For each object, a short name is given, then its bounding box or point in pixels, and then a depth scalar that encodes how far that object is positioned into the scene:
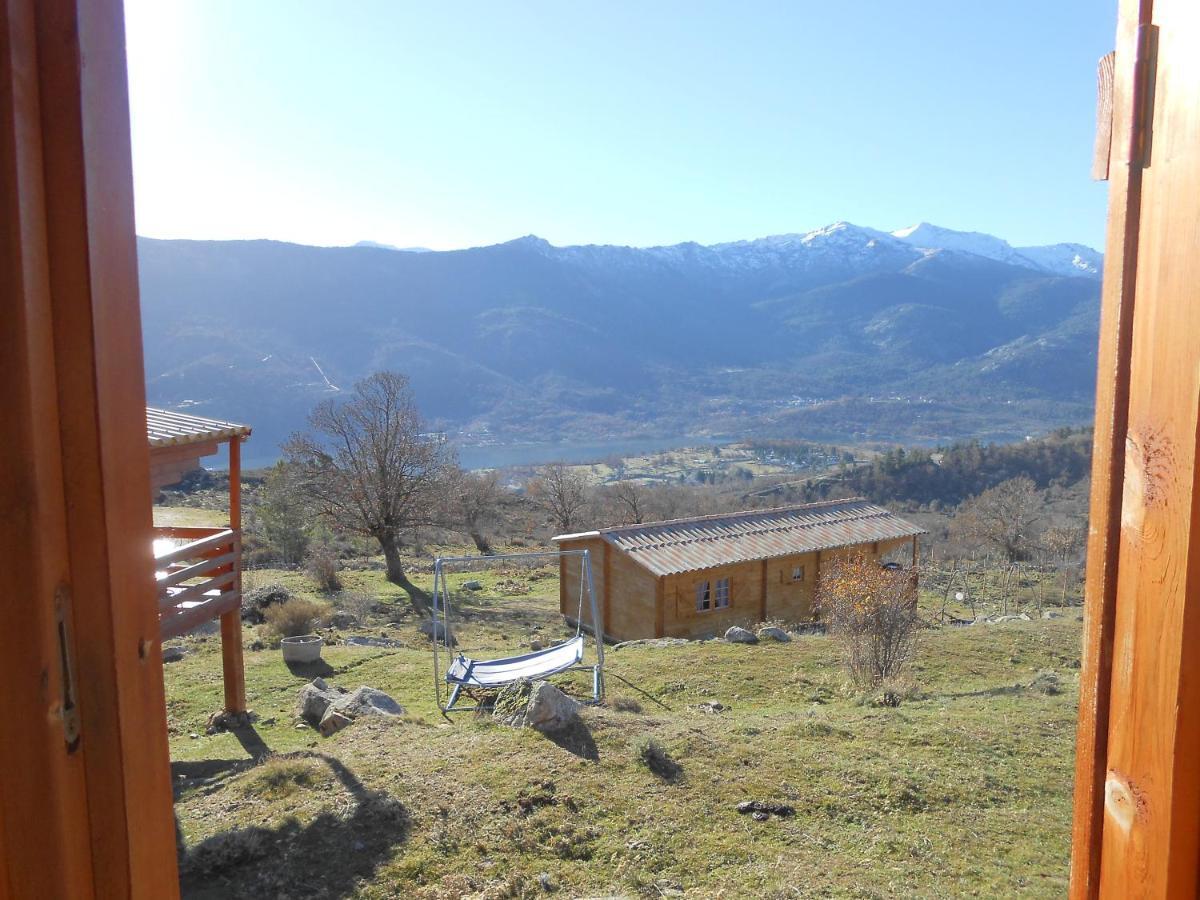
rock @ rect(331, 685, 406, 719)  8.23
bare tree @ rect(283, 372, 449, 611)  20.31
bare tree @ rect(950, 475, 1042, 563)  28.22
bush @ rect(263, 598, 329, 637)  13.34
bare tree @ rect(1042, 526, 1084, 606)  25.62
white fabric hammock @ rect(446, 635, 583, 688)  8.16
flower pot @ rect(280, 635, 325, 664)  11.65
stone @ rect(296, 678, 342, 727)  8.65
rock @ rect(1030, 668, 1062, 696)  9.43
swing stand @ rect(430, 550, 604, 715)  8.17
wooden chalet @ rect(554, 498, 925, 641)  15.95
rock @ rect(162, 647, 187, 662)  11.96
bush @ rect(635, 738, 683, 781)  6.18
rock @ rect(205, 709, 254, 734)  8.48
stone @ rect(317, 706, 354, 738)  8.00
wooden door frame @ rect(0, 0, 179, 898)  0.82
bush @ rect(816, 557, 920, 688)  10.13
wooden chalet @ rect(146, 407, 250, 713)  7.08
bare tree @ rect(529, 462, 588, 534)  30.66
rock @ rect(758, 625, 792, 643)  13.34
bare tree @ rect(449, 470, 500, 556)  27.69
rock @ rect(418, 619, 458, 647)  14.60
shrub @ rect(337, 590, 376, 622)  16.28
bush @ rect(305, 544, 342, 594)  18.50
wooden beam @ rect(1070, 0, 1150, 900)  1.04
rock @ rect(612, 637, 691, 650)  13.56
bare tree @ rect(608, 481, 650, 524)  31.11
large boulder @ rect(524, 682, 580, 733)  6.98
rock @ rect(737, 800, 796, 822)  5.54
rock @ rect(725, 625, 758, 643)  13.08
